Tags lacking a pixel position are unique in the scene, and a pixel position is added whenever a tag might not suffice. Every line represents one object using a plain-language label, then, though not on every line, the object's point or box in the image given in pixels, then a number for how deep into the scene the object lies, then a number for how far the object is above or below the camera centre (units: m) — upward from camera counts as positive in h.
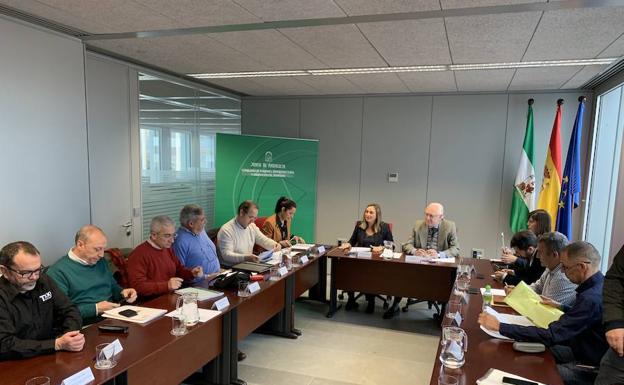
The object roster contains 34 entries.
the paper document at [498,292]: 2.90 -0.95
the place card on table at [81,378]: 1.56 -0.91
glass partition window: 4.48 +0.15
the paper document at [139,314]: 2.25 -0.93
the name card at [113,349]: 1.79 -0.90
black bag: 2.96 -0.92
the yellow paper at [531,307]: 2.18 -0.79
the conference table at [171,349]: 1.71 -1.04
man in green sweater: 2.45 -0.78
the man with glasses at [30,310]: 1.79 -0.82
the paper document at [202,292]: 2.70 -0.95
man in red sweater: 2.79 -0.81
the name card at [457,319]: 2.34 -0.92
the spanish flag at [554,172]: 4.84 -0.05
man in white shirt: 3.92 -0.80
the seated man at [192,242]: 3.42 -0.74
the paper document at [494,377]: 1.66 -0.91
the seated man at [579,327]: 2.01 -0.83
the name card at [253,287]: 2.91 -0.96
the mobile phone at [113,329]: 2.07 -0.92
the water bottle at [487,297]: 2.68 -0.90
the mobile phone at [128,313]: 2.29 -0.92
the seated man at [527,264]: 3.25 -0.79
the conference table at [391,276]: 4.01 -1.19
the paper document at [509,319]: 2.31 -0.92
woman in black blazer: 4.55 -0.85
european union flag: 4.66 -0.14
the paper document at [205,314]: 2.35 -0.95
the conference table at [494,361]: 1.75 -0.92
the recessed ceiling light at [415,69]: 3.69 +0.98
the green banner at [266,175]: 5.64 -0.23
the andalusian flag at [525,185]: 5.05 -0.22
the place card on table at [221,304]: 2.54 -0.95
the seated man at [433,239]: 4.31 -0.84
